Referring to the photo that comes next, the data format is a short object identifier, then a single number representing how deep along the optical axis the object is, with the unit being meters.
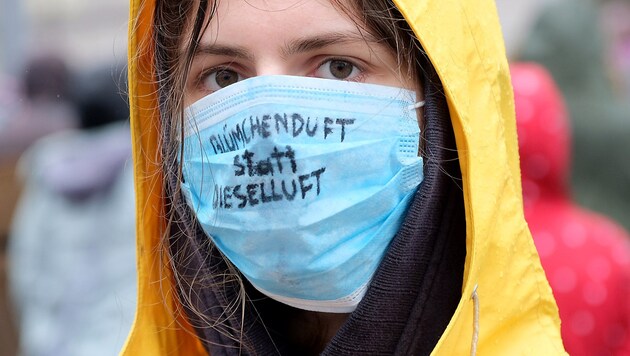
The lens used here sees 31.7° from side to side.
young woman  2.39
